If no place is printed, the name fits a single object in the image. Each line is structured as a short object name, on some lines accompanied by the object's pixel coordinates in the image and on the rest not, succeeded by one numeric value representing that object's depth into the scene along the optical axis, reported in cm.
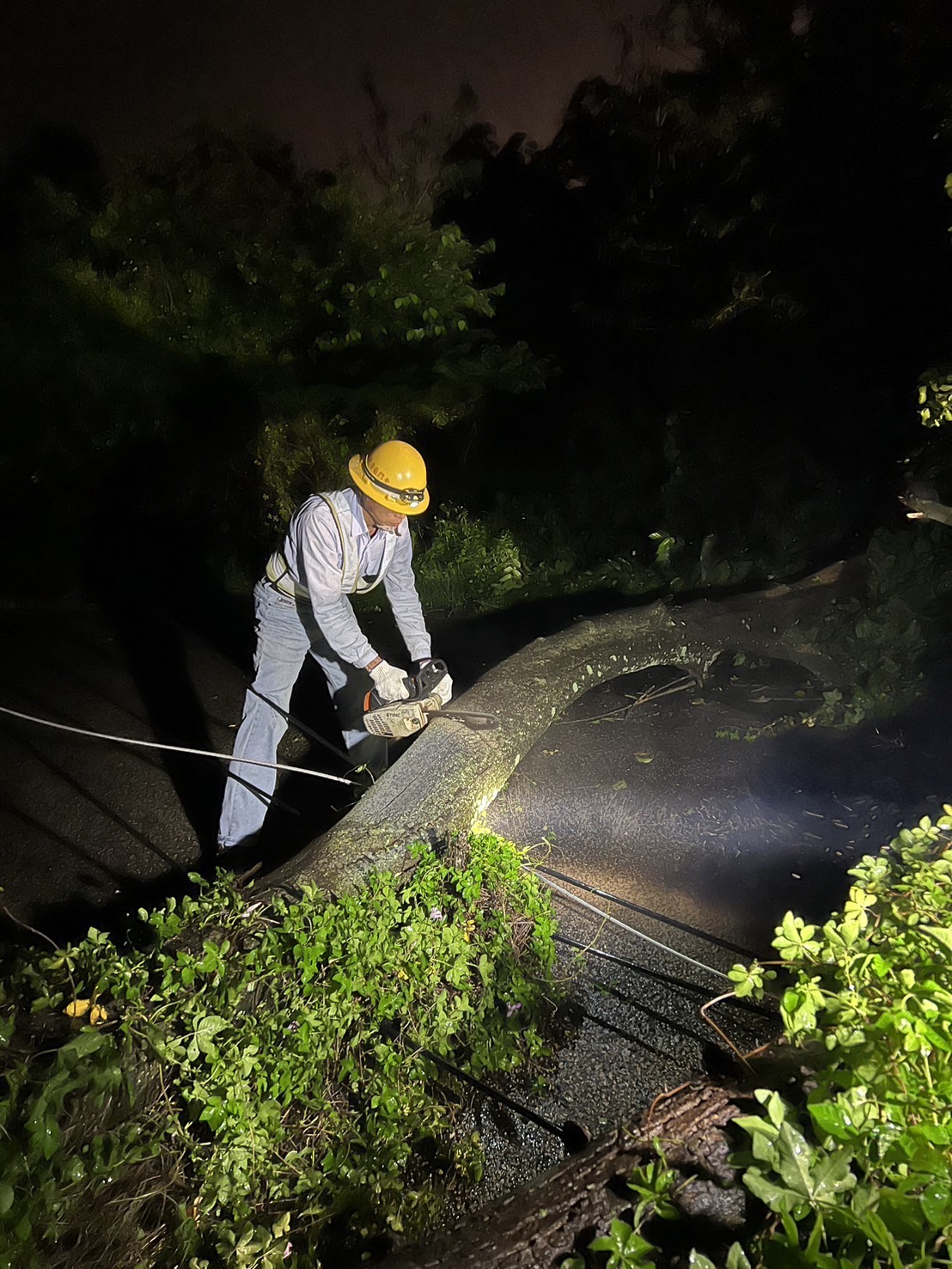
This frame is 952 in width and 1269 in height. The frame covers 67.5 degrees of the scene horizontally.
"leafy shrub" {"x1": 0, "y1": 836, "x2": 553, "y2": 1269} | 179
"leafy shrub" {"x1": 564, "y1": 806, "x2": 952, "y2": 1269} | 132
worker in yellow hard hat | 370
